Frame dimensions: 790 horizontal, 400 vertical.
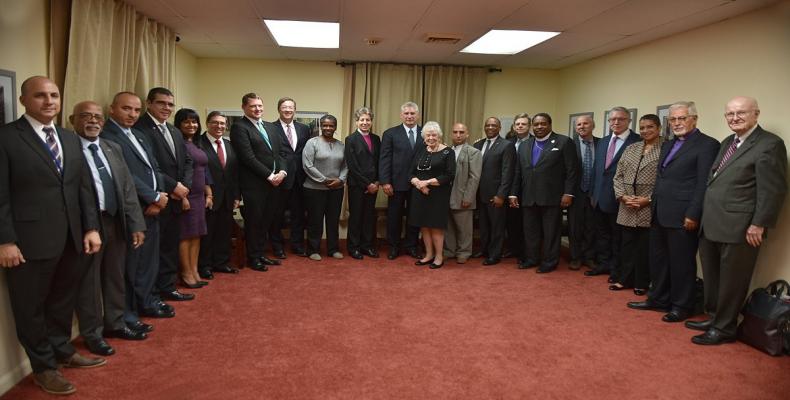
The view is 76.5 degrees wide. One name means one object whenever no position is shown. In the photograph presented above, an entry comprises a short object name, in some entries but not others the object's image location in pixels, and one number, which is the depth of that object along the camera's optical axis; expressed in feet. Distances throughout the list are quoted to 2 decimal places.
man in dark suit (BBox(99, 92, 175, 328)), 10.18
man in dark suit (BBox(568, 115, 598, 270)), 16.29
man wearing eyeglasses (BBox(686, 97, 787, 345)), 9.99
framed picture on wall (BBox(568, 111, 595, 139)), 22.03
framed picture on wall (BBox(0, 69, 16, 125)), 8.29
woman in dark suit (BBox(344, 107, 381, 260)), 16.81
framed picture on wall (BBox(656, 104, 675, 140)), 15.71
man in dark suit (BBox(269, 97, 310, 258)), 16.62
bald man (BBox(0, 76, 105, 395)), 7.34
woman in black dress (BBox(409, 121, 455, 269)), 15.71
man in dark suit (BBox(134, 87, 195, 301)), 11.53
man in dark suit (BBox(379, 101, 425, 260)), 16.78
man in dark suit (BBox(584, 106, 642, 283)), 14.80
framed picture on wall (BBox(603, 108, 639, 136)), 19.17
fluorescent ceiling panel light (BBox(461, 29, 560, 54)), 16.10
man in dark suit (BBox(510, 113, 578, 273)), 15.61
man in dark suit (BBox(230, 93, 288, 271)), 15.06
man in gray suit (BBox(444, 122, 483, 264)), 16.63
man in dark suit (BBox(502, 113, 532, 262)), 17.91
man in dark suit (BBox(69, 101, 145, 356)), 8.96
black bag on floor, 10.11
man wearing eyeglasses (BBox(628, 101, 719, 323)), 11.49
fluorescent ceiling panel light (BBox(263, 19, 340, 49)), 15.30
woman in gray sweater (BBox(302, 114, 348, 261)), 16.55
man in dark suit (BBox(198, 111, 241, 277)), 13.93
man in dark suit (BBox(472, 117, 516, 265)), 16.53
